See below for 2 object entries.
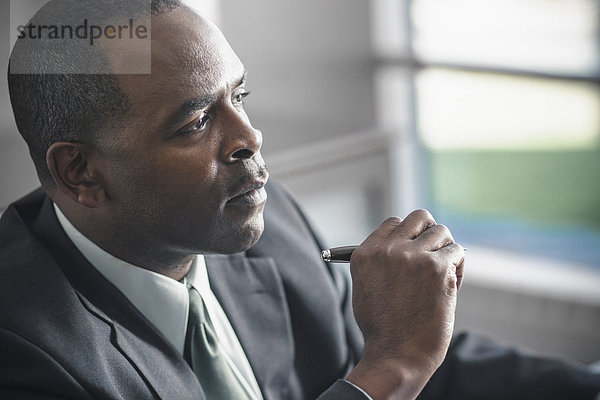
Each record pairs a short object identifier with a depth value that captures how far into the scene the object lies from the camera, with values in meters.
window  2.86
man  1.65
